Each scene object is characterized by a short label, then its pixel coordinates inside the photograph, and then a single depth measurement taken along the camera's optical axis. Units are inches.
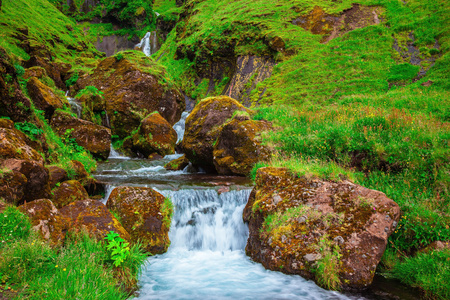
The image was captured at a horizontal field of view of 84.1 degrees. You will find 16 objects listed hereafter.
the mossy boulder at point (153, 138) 695.1
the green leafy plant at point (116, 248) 191.2
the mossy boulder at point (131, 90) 790.5
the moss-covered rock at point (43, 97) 489.2
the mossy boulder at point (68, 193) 260.6
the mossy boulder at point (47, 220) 191.0
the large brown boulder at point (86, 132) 548.1
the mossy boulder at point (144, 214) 265.6
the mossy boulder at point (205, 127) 537.3
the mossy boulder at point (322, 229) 204.1
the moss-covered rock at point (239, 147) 459.2
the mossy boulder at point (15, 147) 231.7
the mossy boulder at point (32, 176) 218.4
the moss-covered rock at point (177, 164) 578.6
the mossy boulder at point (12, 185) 200.1
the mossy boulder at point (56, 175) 272.8
